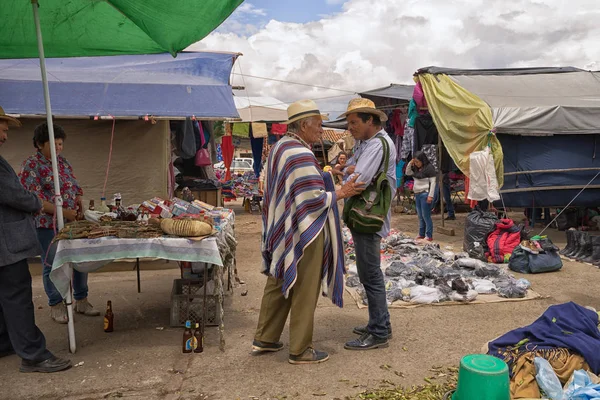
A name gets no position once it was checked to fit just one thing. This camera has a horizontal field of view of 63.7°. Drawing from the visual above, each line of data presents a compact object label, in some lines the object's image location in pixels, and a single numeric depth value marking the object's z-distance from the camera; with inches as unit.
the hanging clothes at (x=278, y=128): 575.5
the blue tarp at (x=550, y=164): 347.3
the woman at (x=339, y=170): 168.4
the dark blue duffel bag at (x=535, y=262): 270.4
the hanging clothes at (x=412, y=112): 396.2
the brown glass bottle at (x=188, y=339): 165.6
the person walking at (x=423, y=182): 345.4
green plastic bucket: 103.8
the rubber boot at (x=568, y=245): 314.8
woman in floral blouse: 178.1
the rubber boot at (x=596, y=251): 287.8
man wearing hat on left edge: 144.3
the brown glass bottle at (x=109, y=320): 185.9
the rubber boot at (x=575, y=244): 308.2
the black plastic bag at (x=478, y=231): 305.0
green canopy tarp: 165.5
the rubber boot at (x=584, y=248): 300.7
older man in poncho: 147.6
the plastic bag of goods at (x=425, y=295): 218.9
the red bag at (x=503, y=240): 297.9
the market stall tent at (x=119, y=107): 263.9
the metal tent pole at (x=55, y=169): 153.9
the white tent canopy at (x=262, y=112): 521.3
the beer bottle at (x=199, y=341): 166.4
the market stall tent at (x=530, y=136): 336.5
